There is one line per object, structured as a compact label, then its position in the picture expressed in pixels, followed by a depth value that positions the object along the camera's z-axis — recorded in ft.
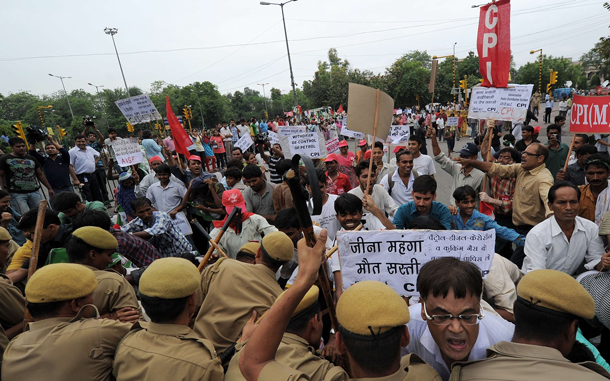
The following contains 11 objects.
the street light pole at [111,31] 117.68
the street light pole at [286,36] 89.66
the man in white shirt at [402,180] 16.97
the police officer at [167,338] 5.89
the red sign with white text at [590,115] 16.20
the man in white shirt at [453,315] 5.75
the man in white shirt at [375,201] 12.24
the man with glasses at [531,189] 13.82
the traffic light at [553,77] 92.82
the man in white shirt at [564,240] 10.24
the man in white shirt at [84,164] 28.80
